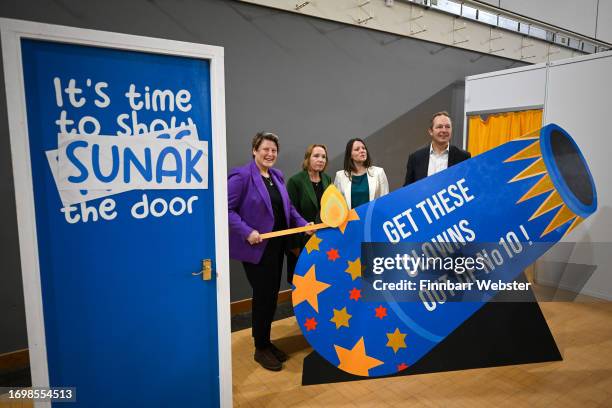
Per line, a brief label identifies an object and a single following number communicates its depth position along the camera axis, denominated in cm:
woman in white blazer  268
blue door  131
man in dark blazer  228
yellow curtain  389
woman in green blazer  265
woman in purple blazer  217
